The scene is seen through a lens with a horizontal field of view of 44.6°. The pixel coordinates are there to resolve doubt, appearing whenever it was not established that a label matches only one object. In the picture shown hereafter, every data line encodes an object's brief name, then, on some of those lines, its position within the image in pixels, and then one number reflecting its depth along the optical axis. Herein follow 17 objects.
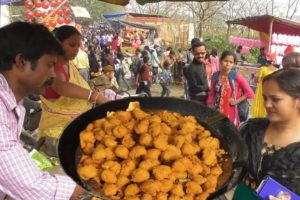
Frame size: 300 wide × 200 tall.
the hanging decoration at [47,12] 14.64
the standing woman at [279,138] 2.06
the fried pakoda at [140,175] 1.56
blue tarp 25.09
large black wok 1.68
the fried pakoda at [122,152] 1.66
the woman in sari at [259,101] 5.41
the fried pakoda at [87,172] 1.60
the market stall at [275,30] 14.58
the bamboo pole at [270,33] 14.41
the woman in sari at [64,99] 3.17
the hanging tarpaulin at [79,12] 25.06
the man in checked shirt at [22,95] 1.52
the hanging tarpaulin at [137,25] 22.81
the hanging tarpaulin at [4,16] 7.23
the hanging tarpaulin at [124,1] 3.30
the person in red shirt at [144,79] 12.25
